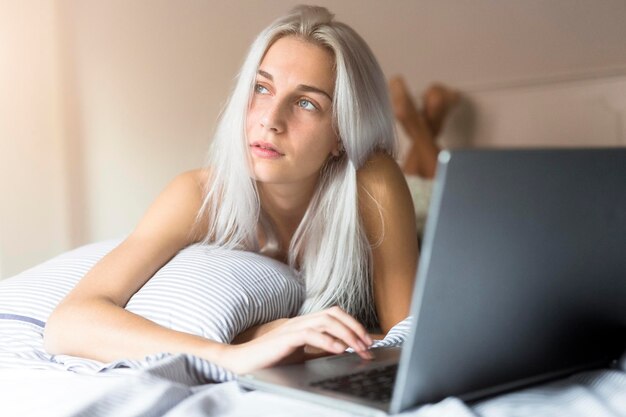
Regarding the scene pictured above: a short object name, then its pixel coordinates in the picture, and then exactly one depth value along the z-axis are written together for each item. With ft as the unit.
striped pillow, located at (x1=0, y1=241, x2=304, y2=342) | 4.09
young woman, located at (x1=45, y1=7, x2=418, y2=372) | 4.80
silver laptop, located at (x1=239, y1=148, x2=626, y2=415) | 2.36
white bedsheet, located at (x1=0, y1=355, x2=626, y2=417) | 2.63
